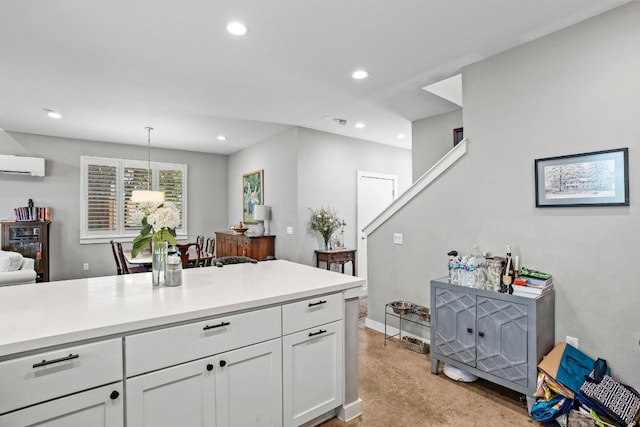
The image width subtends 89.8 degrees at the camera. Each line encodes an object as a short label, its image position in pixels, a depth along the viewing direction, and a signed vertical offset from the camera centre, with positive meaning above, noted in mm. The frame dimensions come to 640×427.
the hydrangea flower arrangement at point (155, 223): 1825 -14
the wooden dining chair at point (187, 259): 4350 -549
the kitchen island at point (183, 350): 1205 -592
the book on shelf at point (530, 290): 2275 -515
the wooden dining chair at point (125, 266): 4229 -605
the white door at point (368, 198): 5855 +401
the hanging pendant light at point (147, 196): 5070 +399
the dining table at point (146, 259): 4078 -519
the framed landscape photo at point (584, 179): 2170 +288
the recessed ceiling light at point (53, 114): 4285 +1472
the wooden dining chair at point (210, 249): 5416 -567
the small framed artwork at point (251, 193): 5953 +531
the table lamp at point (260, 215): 5547 +90
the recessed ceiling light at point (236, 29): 2344 +1432
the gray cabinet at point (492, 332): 2225 -858
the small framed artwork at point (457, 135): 4145 +1095
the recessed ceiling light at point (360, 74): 3150 +1451
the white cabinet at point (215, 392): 1392 -819
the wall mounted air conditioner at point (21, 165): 5176 +925
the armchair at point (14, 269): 3506 -583
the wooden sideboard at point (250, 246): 5258 -429
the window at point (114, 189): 5957 +612
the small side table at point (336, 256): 5074 -589
